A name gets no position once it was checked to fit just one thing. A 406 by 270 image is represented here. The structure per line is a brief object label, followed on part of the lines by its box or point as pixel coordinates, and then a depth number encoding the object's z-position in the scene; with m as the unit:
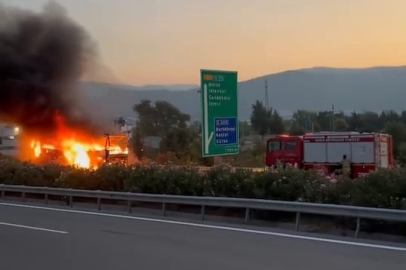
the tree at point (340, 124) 76.46
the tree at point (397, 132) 51.44
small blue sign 17.61
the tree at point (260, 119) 90.75
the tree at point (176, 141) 48.72
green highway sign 17.17
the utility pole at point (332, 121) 78.69
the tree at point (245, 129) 86.05
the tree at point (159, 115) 79.62
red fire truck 32.81
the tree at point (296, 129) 66.88
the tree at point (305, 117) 82.08
